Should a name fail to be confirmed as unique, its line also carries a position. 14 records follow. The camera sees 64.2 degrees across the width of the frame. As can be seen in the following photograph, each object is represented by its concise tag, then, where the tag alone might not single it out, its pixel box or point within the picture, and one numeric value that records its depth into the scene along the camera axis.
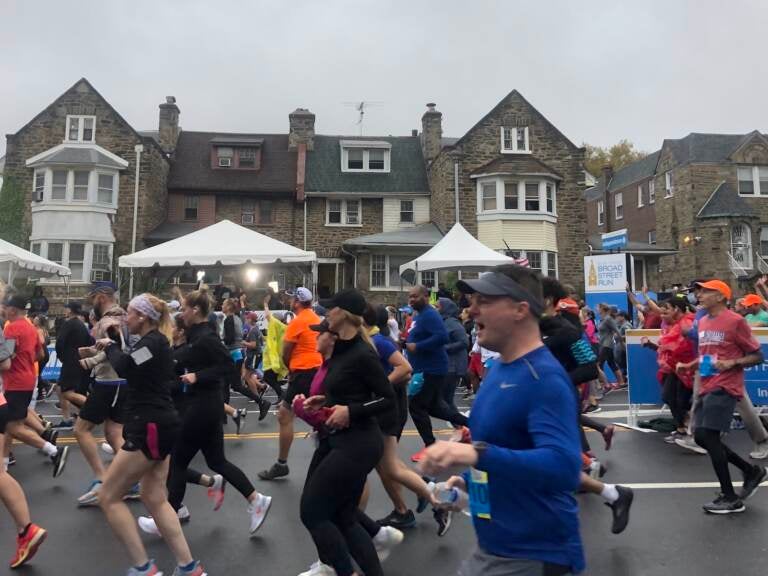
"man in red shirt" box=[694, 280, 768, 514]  5.26
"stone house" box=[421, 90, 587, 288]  27.92
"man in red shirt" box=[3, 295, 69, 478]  5.71
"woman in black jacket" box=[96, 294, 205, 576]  3.84
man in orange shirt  6.47
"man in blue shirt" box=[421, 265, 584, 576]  1.91
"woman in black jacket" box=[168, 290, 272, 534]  4.79
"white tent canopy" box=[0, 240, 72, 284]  15.45
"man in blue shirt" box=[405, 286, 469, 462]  6.64
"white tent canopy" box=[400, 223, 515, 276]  17.61
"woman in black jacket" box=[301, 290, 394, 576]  3.47
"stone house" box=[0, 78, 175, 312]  26.17
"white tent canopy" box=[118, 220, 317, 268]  16.08
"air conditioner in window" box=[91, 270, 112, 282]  25.72
